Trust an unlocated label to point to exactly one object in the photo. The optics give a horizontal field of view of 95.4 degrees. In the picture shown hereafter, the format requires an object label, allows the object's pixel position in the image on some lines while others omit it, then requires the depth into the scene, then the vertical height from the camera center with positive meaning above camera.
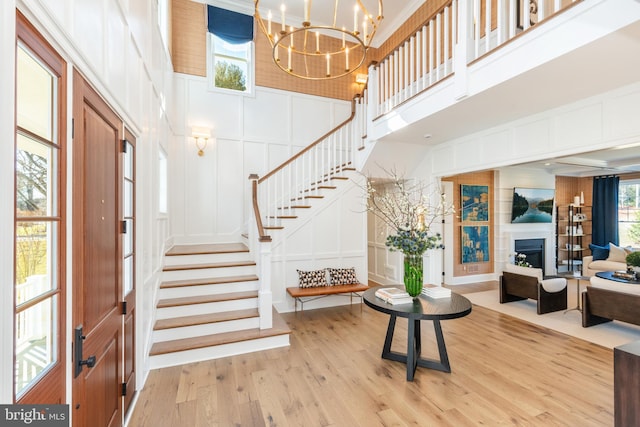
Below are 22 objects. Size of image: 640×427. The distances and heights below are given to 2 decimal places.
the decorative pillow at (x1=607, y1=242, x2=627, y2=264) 6.52 -0.94
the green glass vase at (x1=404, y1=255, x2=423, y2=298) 3.11 -0.66
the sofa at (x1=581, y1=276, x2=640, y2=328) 3.60 -1.17
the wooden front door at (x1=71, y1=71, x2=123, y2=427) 1.48 -0.29
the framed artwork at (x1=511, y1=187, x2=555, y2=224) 6.98 +0.20
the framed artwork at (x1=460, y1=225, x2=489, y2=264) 6.73 -0.71
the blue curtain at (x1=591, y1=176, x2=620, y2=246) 7.59 +0.08
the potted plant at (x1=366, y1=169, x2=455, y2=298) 3.03 -0.31
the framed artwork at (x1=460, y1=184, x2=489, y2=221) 6.74 +0.27
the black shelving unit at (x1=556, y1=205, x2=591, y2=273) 7.95 -0.62
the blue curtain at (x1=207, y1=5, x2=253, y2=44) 5.54 +3.67
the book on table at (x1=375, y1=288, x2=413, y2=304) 3.04 -0.88
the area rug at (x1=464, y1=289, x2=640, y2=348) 3.70 -1.60
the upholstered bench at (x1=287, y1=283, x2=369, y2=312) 4.62 -1.26
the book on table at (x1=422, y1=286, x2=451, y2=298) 3.20 -0.88
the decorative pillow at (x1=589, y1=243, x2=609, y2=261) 7.06 -0.98
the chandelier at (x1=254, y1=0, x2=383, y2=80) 6.14 +3.86
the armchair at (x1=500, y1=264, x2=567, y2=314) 4.60 -1.22
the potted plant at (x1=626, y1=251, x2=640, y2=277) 4.87 -0.80
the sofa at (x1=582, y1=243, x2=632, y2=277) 6.38 -1.09
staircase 3.33 -1.24
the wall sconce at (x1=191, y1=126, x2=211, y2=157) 5.27 +1.43
